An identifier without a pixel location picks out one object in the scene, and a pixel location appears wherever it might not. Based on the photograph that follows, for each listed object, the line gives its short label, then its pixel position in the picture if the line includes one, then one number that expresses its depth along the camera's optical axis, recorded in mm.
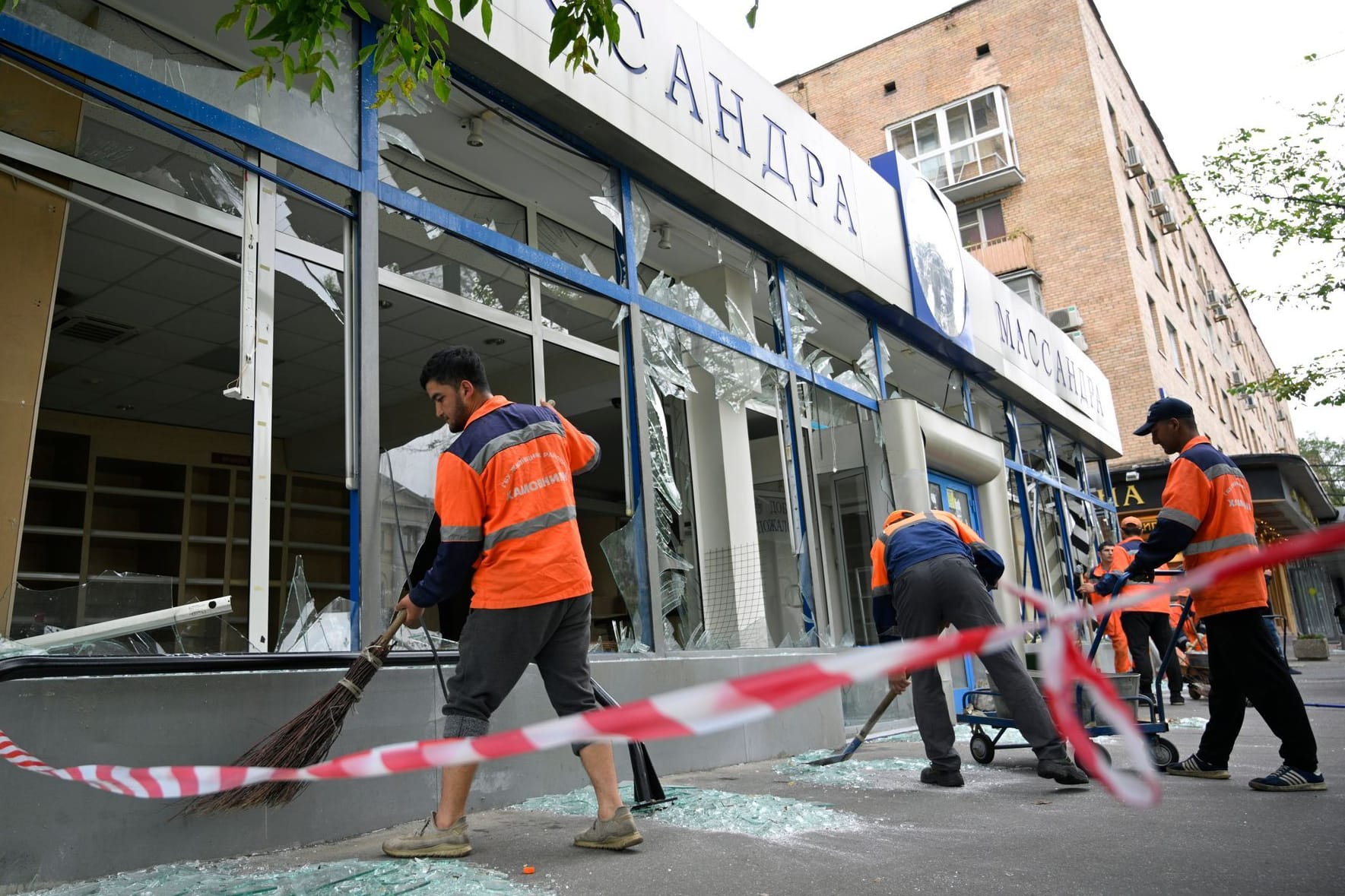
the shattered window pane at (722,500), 6332
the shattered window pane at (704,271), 7109
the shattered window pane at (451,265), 5137
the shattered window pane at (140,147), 3602
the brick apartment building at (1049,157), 22391
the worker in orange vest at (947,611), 4504
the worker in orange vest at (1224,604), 4086
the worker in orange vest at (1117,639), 8430
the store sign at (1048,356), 12320
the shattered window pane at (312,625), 3914
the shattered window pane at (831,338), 8172
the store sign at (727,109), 6141
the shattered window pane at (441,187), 5008
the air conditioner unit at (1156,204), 26578
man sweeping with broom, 3203
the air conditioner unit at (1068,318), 22141
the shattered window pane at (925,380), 10438
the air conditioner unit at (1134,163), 24997
